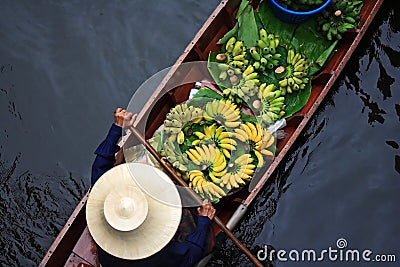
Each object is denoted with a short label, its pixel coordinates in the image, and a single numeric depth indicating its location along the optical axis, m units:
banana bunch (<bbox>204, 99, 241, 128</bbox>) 4.45
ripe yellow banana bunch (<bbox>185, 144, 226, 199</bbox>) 4.33
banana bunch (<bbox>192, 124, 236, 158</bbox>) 4.41
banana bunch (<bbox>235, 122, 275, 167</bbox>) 4.43
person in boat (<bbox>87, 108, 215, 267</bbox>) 3.36
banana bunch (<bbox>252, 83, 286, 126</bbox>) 4.56
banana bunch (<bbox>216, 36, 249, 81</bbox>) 4.60
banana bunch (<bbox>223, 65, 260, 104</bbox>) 4.55
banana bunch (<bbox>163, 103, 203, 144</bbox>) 4.39
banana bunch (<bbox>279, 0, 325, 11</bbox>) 4.74
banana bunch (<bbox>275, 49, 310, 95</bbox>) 4.64
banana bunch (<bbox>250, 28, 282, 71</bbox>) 4.62
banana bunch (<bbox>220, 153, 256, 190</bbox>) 4.36
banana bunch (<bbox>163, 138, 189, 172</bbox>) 4.32
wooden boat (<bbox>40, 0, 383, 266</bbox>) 4.25
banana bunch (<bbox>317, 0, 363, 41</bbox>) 4.80
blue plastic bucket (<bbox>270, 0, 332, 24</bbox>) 4.70
